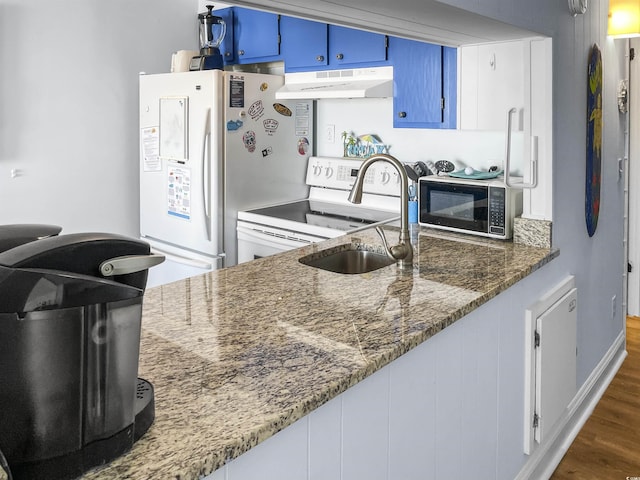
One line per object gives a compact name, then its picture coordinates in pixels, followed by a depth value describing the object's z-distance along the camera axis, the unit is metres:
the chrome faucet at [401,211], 2.04
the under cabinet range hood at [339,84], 2.96
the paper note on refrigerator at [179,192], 3.44
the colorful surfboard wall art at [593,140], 2.72
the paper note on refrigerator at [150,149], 3.64
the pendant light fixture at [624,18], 2.87
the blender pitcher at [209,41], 3.52
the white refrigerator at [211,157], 3.26
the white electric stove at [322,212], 3.10
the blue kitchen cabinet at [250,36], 3.54
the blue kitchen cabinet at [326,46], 3.02
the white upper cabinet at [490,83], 2.46
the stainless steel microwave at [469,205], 2.44
